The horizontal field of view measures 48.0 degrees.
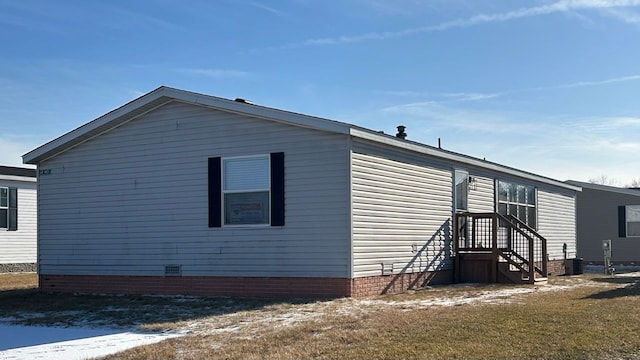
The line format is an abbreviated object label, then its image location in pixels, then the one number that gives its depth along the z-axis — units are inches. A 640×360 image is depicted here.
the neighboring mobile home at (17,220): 924.0
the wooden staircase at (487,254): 625.6
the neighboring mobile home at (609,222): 1080.2
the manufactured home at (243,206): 509.0
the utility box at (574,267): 855.7
